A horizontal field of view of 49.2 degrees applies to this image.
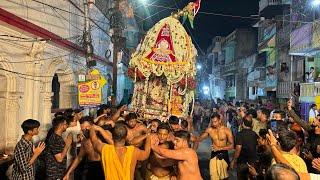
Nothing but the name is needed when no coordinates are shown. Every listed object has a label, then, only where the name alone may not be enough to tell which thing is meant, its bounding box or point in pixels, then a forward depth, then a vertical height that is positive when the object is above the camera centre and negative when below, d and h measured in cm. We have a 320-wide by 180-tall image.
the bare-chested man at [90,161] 652 -131
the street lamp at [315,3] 1712 +461
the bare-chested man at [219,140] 838 -111
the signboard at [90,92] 1086 +2
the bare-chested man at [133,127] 785 -79
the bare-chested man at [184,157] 530 -96
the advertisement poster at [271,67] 2530 +208
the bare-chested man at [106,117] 838 -65
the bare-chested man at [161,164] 595 -122
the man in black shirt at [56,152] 655 -112
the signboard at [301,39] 1717 +297
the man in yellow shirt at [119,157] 502 -94
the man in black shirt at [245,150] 796 -126
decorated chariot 1241 +84
